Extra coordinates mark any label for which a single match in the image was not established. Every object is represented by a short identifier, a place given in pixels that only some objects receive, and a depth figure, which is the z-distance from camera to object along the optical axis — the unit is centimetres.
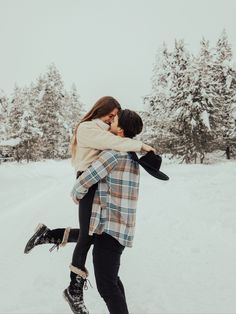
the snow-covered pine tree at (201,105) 2798
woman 330
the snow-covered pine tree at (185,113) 2816
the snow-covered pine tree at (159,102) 3275
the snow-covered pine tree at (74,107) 5708
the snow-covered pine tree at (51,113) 4803
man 320
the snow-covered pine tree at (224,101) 3183
